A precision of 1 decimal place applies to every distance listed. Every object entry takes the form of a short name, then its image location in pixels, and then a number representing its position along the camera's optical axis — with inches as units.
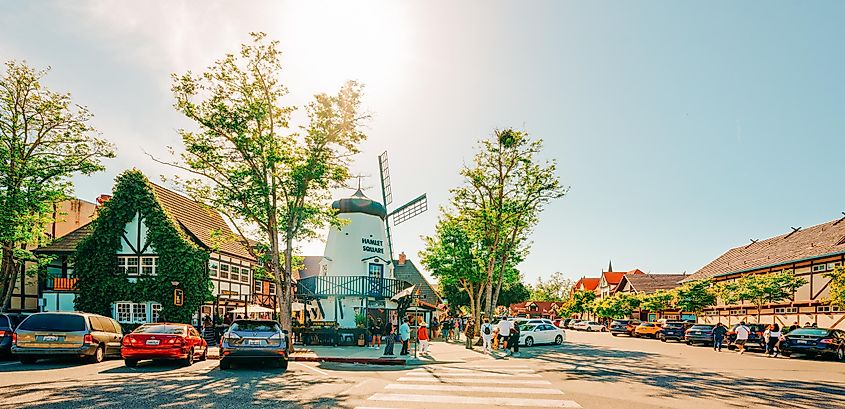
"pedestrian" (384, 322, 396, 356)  892.8
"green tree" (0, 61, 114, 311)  1058.1
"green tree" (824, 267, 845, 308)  1151.8
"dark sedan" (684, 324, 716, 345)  1492.4
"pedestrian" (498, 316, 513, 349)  1056.8
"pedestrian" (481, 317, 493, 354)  1039.0
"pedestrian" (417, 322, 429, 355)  934.7
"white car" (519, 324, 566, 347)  1317.7
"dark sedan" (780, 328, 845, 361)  999.6
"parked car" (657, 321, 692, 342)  1705.6
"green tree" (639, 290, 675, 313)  2310.5
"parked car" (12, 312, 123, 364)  666.2
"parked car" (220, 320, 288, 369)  650.8
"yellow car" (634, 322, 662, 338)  1924.2
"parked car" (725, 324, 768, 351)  1218.0
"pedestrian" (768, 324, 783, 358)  1109.1
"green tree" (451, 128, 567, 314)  1480.1
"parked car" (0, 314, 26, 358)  746.8
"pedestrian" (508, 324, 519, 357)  1043.3
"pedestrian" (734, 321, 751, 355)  1225.4
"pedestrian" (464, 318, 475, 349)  1114.9
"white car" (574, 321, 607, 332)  2768.2
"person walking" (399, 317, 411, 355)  913.5
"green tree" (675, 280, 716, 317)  1919.3
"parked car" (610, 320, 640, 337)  2108.8
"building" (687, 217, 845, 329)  1440.7
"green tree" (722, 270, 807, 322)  1512.1
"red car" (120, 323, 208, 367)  662.5
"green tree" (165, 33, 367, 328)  959.6
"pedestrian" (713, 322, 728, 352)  1286.7
